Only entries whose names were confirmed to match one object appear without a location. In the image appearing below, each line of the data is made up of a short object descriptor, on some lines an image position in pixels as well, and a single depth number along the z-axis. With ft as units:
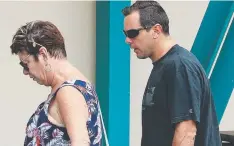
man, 13.48
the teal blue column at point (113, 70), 26.58
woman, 12.05
